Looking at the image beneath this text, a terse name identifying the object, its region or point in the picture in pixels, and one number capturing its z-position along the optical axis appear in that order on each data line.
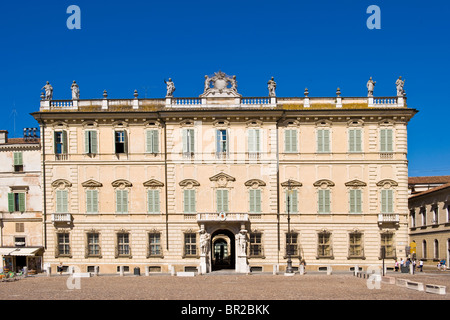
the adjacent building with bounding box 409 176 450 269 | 59.72
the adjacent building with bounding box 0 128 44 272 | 53.56
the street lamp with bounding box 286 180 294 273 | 47.22
